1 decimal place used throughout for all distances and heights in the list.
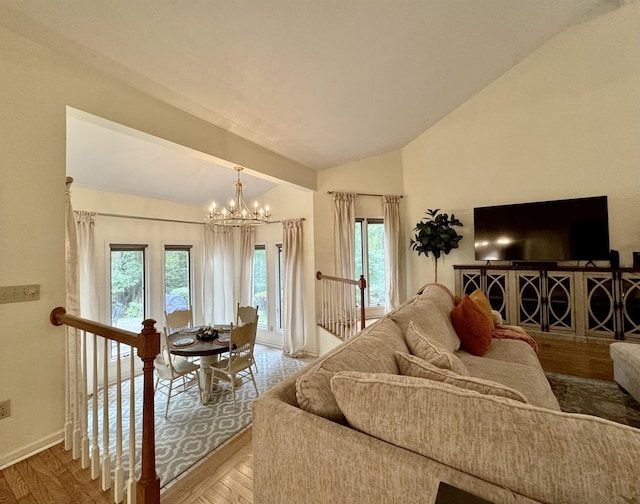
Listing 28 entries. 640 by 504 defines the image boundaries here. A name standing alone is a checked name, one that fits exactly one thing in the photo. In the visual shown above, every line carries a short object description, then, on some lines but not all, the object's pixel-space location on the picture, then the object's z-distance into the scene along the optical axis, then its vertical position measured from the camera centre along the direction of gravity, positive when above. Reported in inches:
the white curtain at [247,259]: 210.8 -1.0
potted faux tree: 165.8 +11.3
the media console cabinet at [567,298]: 126.2 -23.8
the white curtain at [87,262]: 138.3 -0.5
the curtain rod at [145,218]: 151.5 +26.1
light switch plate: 66.5 -7.8
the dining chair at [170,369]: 117.8 -49.7
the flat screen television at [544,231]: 135.2 +11.3
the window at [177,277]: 185.3 -12.7
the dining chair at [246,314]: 170.4 -35.4
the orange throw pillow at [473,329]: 86.1 -24.4
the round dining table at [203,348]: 115.8 -38.9
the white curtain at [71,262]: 84.4 -0.2
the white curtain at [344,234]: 178.7 +14.4
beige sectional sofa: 23.5 -19.8
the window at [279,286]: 206.5 -22.1
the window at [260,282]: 212.4 -19.2
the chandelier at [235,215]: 123.6 +20.1
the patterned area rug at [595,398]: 82.9 -49.7
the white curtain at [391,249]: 186.2 +4.2
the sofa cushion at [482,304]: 93.6 -18.7
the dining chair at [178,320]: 154.6 -35.4
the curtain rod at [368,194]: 181.5 +42.4
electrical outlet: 65.9 -35.6
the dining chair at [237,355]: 118.0 -46.1
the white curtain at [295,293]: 180.4 -24.1
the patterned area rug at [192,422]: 90.0 -66.7
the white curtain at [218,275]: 205.2 -13.1
